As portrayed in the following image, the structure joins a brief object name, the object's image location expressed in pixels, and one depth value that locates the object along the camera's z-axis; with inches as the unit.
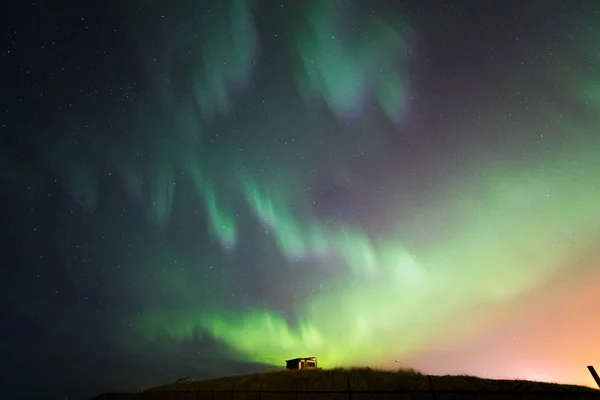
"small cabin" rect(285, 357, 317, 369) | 1848.2
